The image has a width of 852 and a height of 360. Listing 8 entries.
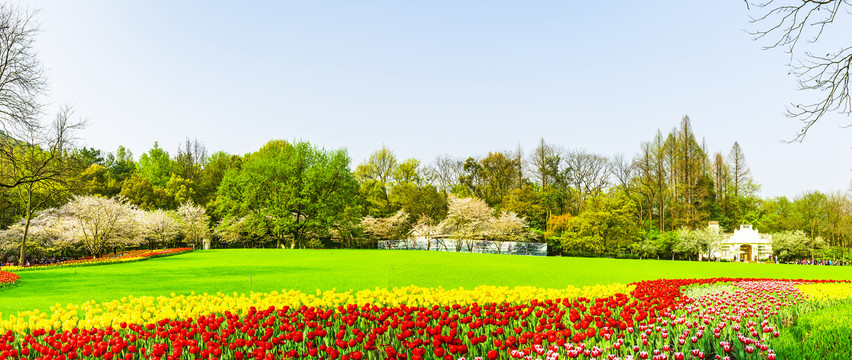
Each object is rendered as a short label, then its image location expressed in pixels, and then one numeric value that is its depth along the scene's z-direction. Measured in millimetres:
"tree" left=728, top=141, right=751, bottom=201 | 56062
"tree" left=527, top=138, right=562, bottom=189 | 50375
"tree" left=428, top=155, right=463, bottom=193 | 51719
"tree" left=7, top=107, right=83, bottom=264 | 19175
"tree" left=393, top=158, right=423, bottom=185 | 50500
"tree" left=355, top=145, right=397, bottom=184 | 50656
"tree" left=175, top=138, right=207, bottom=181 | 55125
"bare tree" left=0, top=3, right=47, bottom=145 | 17766
